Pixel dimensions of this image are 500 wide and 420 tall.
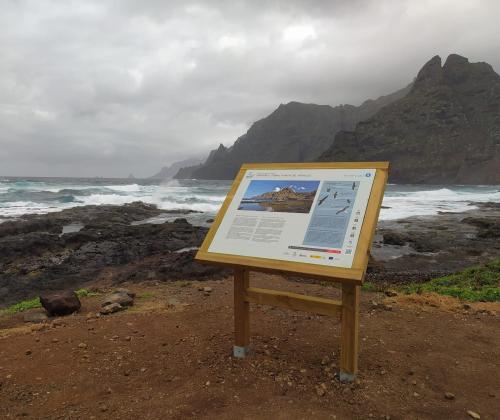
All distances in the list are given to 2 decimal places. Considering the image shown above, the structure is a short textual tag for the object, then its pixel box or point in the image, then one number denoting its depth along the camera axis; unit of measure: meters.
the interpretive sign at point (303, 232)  3.51
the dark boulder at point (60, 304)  6.36
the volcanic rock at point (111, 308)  6.28
